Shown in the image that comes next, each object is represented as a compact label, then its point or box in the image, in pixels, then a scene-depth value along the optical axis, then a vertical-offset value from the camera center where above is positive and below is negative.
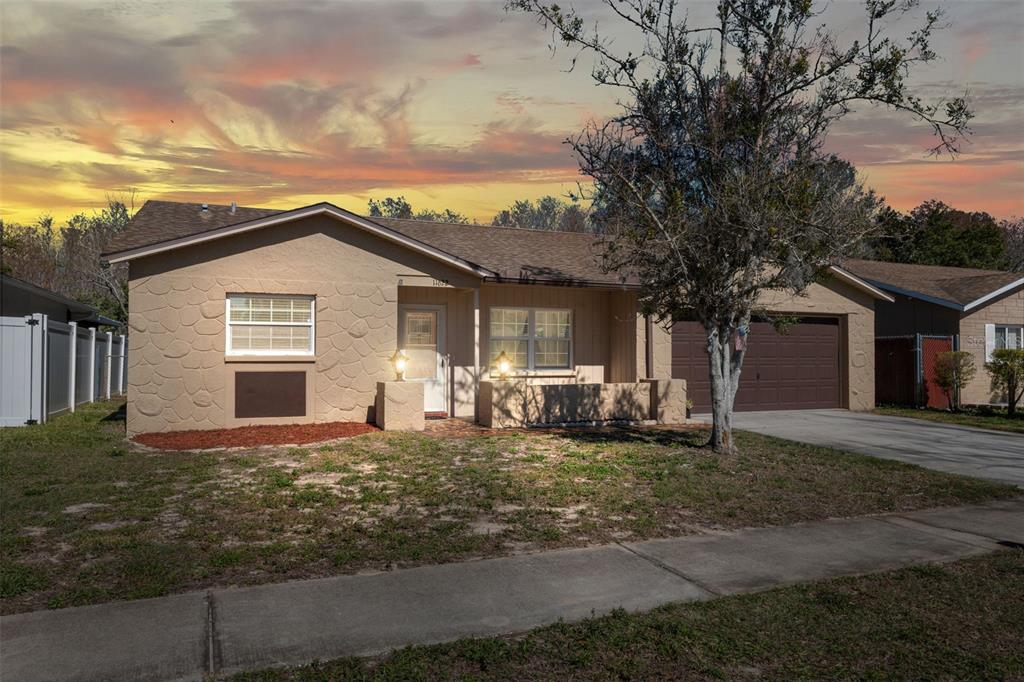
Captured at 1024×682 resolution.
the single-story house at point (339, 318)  13.03 +0.70
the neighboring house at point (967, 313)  21.28 +1.24
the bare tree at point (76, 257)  36.44 +5.25
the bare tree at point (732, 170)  10.49 +2.82
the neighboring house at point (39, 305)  19.39 +1.36
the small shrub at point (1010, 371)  18.53 -0.40
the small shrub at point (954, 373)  19.58 -0.48
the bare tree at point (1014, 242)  47.58 +7.82
